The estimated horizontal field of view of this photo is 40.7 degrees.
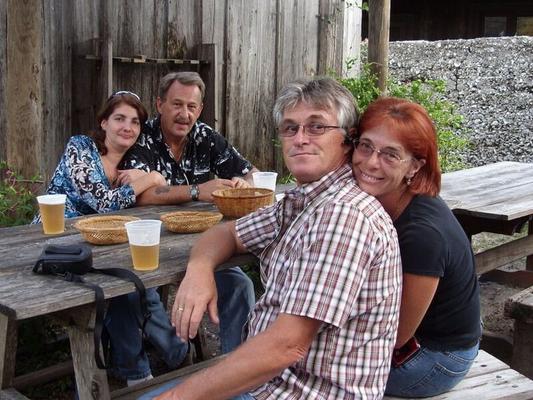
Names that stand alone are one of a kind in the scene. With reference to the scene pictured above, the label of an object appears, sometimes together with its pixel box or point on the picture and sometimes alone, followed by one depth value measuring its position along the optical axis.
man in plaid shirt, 1.85
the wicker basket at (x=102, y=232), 2.66
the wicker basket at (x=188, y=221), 2.89
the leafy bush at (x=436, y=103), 6.48
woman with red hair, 2.13
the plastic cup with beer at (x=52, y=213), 2.77
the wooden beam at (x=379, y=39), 5.84
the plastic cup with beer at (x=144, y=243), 2.31
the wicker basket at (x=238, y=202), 3.07
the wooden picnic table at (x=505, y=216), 3.64
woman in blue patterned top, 3.36
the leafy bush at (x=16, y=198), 3.76
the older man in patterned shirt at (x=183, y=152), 3.52
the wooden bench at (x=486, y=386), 2.38
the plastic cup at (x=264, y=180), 3.35
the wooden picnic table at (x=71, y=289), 2.07
